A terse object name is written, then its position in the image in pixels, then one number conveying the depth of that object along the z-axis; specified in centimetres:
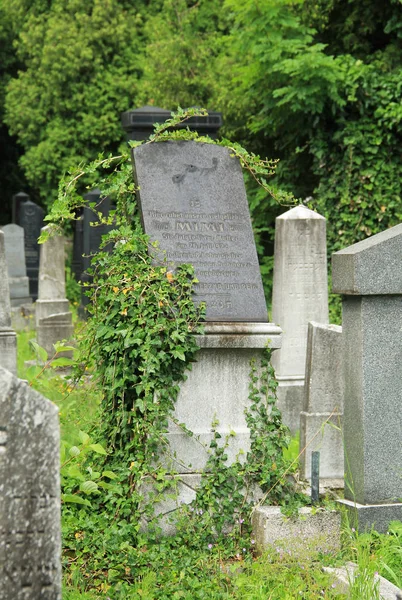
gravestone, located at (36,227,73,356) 1476
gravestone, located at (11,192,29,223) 2590
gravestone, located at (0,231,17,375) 808
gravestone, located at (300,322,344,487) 721
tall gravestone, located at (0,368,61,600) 277
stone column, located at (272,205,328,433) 884
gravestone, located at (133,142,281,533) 536
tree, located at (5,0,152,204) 2806
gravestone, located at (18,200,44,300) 2297
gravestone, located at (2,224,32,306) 2047
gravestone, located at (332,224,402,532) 532
